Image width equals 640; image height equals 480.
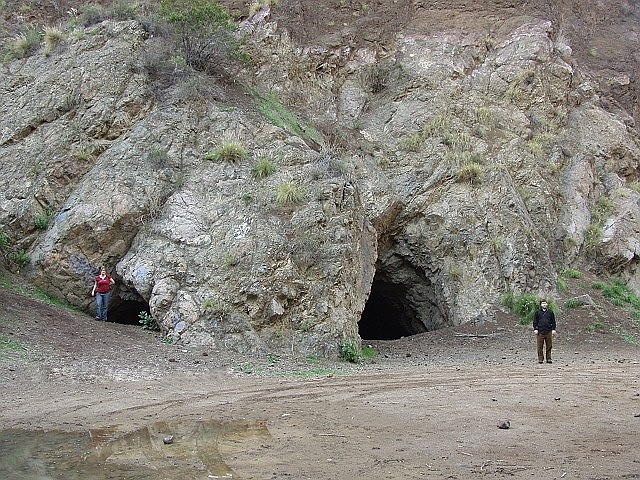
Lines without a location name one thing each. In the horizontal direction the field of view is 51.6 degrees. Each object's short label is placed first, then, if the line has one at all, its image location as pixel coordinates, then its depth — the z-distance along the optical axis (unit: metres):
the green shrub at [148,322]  14.45
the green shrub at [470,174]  20.17
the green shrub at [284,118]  18.89
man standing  14.02
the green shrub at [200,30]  19.14
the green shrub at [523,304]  18.02
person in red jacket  14.88
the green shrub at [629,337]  17.36
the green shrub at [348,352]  14.13
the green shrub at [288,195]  15.76
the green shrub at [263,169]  16.62
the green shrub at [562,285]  19.59
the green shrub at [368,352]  15.38
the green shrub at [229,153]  17.03
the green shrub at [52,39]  20.83
